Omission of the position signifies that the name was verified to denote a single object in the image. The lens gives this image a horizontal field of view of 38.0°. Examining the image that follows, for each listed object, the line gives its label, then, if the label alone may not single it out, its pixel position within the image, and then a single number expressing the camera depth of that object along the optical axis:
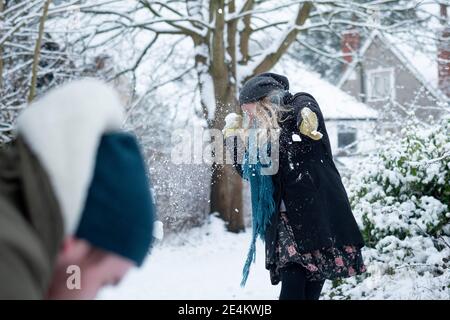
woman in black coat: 3.47
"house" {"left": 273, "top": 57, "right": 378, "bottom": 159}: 12.72
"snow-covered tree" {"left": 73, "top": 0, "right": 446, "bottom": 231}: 10.00
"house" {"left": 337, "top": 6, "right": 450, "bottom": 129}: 11.28
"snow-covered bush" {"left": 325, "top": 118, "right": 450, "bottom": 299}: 4.89
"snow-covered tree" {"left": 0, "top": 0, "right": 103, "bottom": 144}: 8.79
